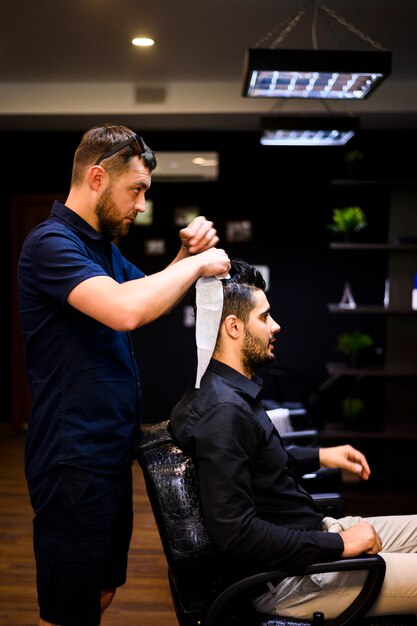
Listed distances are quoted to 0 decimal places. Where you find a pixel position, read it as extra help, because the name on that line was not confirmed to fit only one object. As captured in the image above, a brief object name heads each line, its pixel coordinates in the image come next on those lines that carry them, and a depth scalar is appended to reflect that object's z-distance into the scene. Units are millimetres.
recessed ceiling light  4600
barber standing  1724
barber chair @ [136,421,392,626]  1746
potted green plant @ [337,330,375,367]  4906
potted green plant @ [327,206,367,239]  5117
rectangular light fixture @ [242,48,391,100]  3146
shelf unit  4922
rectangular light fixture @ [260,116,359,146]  4301
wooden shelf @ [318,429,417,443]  4738
